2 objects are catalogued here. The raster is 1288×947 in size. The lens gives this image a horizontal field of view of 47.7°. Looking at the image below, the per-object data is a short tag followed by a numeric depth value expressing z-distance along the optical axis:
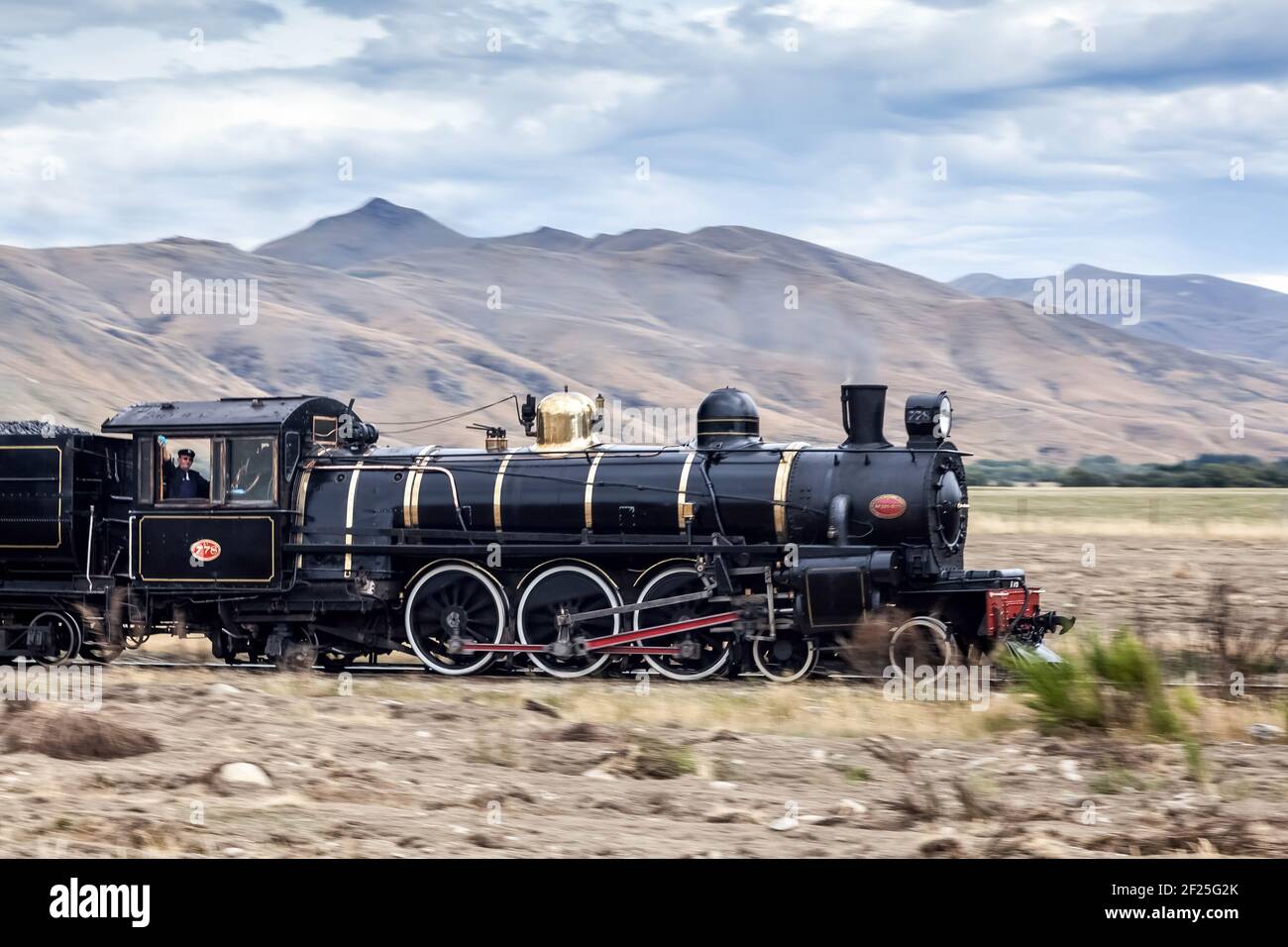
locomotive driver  16.00
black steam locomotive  14.32
